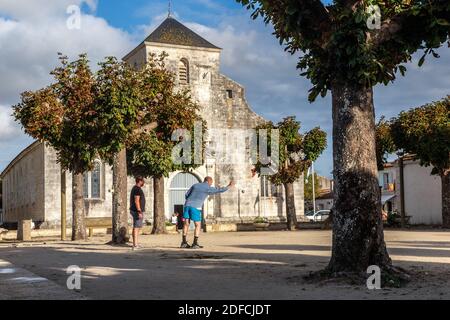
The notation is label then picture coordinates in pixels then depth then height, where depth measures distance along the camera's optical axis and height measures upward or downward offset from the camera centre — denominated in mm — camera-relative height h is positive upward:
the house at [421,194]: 34844 +131
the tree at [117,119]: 18750 +2492
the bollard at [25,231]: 25372 -1143
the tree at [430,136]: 26656 +2629
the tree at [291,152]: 31336 +2350
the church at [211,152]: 42375 +3386
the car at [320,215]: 56812 -1510
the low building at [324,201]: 77419 -386
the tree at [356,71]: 7992 +1659
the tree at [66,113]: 19500 +2787
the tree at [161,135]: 21734 +2704
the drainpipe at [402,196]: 30186 +8
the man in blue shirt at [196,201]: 14726 -21
